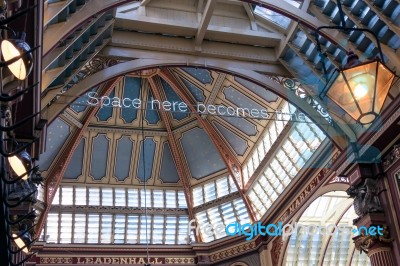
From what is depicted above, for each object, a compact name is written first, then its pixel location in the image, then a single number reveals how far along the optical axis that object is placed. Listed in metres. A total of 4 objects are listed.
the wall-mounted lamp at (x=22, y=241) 7.65
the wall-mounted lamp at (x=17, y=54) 3.78
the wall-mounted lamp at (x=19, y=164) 5.88
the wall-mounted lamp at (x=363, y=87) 5.26
